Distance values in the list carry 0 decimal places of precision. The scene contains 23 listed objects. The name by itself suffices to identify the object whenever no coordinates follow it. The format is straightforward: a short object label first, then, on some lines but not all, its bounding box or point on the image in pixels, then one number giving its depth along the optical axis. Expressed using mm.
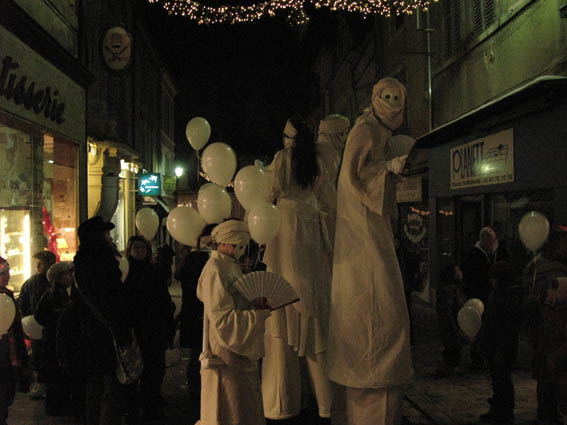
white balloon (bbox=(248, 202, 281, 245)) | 4203
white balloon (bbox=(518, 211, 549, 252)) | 6129
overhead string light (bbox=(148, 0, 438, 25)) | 10273
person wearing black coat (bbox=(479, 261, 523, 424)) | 5348
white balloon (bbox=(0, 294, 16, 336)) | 4336
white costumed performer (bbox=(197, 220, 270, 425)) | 3469
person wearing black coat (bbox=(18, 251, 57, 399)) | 6505
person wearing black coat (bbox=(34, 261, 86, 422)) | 5762
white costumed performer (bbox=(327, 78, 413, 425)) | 3408
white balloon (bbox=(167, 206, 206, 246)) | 4988
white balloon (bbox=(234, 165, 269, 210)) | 4898
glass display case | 8531
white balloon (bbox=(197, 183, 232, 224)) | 4988
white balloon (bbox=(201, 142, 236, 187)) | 5598
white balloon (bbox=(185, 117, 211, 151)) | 6586
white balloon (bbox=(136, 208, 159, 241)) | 6648
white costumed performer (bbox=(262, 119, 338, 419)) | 4438
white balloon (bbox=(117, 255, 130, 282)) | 5729
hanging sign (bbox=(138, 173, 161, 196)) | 22812
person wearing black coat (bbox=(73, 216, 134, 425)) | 4387
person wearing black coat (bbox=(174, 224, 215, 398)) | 6066
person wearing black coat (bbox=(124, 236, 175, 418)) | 5859
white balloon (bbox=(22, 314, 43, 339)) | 6074
